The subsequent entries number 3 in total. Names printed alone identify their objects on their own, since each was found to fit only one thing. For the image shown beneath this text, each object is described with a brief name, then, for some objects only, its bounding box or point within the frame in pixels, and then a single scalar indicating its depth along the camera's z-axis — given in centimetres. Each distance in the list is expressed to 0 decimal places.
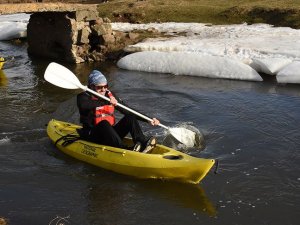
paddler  776
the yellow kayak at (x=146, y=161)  707
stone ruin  1777
